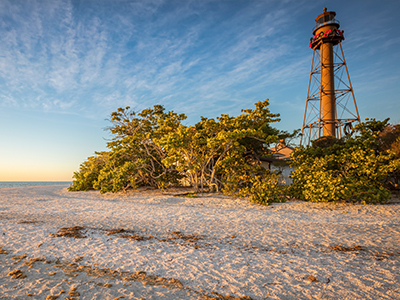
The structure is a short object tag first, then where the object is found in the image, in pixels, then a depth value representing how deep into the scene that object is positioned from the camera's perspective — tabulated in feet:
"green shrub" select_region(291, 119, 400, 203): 29.94
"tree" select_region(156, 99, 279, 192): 35.83
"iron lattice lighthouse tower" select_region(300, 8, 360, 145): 71.05
